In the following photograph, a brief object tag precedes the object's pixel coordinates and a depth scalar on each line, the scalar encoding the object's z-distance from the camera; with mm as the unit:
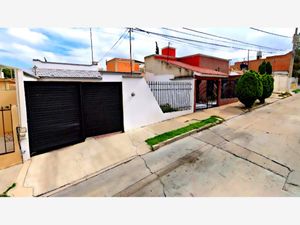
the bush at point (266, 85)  12748
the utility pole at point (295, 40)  19027
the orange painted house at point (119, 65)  18719
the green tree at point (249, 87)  11030
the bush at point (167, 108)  10142
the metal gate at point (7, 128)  7216
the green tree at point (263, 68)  21473
